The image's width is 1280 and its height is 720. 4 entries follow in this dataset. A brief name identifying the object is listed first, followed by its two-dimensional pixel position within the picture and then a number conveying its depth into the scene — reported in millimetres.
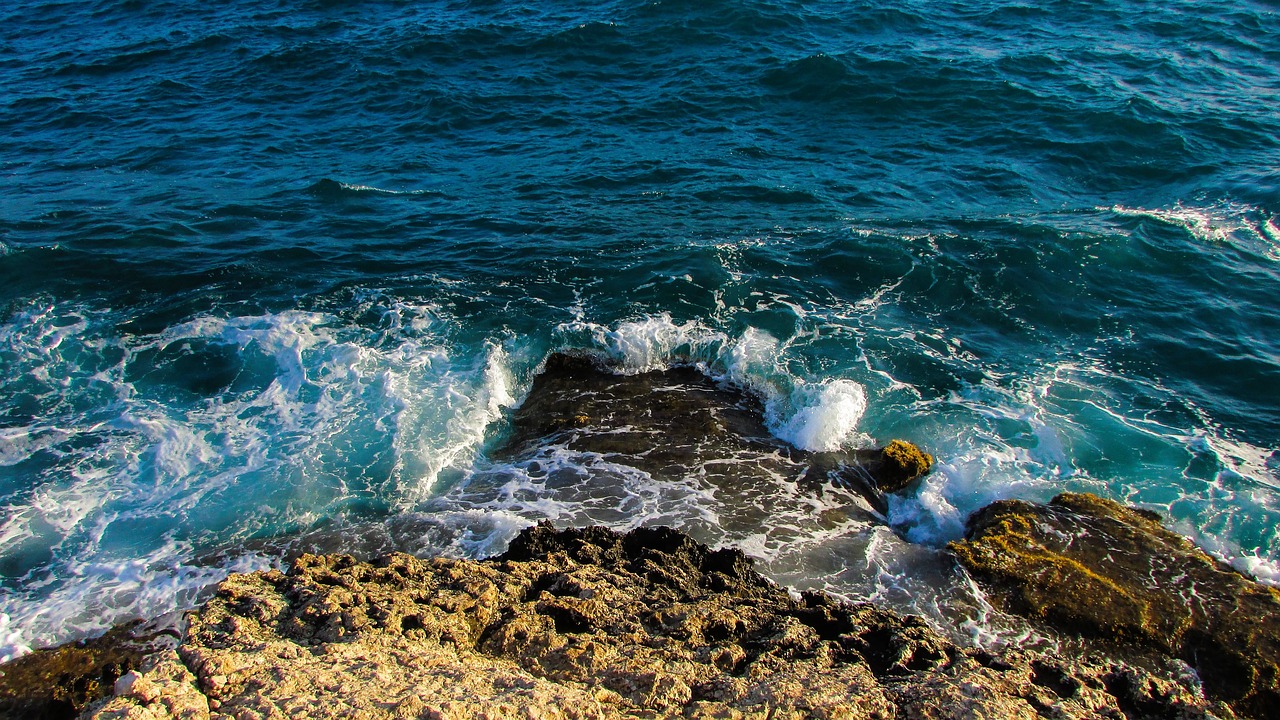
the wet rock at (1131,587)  7934
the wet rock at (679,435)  10914
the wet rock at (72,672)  7254
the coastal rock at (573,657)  5238
